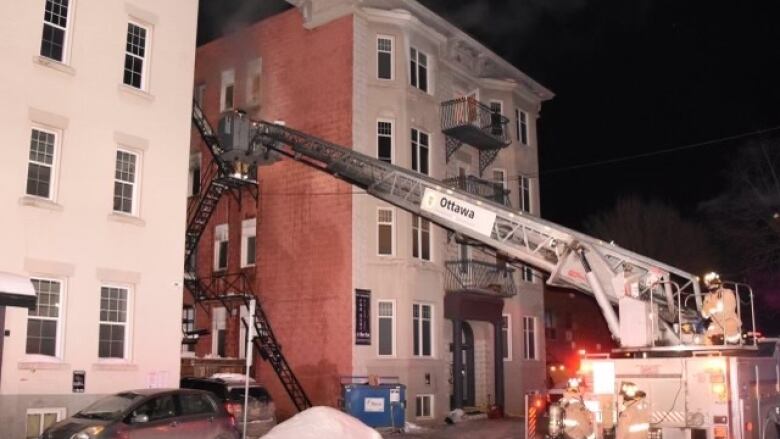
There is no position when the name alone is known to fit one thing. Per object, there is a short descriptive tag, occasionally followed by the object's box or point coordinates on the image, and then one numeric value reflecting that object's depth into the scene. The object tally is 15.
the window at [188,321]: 26.78
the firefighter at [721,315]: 12.51
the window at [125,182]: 17.50
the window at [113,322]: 16.80
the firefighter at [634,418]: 11.18
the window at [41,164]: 15.97
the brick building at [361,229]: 23.72
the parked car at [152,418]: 12.13
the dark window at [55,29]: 16.53
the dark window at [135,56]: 18.16
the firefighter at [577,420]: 11.34
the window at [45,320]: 15.59
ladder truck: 11.55
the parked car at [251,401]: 17.25
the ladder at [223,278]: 23.44
